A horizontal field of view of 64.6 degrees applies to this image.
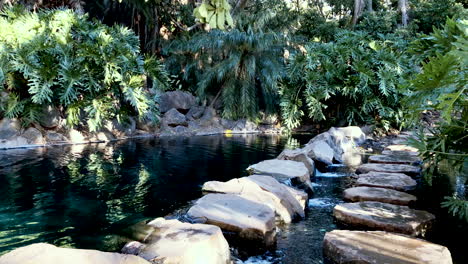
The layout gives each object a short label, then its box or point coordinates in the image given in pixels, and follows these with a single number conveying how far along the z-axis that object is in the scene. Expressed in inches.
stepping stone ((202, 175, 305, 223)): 173.5
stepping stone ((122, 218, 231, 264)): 110.0
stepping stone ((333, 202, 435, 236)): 147.6
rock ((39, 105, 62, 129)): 410.0
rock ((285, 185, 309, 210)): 193.6
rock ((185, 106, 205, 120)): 569.6
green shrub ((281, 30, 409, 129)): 498.0
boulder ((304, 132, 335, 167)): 307.6
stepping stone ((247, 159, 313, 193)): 226.7
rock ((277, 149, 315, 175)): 273.5
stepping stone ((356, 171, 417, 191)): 203.3
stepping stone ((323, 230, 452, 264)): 115.3
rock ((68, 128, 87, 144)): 423.7
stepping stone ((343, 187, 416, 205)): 179.6
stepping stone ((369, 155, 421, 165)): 270.2
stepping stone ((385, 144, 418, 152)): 325.7
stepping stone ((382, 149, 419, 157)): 295.4
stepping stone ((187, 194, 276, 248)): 141.4
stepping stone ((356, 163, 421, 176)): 243.4
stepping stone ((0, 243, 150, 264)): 89.3
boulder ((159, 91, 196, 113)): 542.4
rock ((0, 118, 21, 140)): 382.9
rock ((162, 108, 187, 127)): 527.3
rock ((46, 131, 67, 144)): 408.8
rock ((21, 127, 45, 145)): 393.1
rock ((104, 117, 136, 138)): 460.8
